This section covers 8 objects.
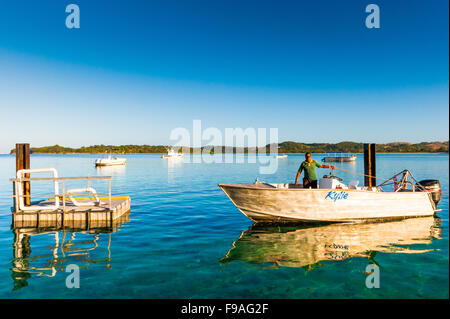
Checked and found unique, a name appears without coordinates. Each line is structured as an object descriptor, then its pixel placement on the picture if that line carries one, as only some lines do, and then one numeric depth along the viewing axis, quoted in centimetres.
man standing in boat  1159
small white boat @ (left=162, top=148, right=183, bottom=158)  11438
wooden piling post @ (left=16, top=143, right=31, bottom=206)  1303
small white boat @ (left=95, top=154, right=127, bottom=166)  6422
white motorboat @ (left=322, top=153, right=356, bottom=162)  9788
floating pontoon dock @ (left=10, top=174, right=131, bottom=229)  1185
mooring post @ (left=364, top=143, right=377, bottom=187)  1614
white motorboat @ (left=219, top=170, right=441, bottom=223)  1088
